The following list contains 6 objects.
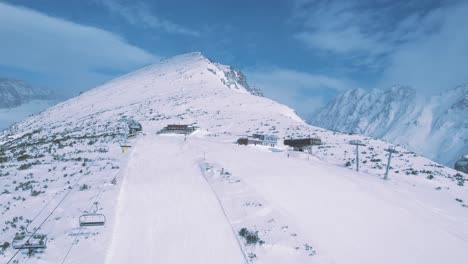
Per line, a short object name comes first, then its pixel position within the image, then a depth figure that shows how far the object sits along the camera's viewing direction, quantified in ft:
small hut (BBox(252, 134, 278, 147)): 182.29
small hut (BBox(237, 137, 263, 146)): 175.44
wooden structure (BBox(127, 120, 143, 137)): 209.07
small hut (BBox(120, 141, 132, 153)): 121.02
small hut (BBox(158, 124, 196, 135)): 213.46
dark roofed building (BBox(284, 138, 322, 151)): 163.90
